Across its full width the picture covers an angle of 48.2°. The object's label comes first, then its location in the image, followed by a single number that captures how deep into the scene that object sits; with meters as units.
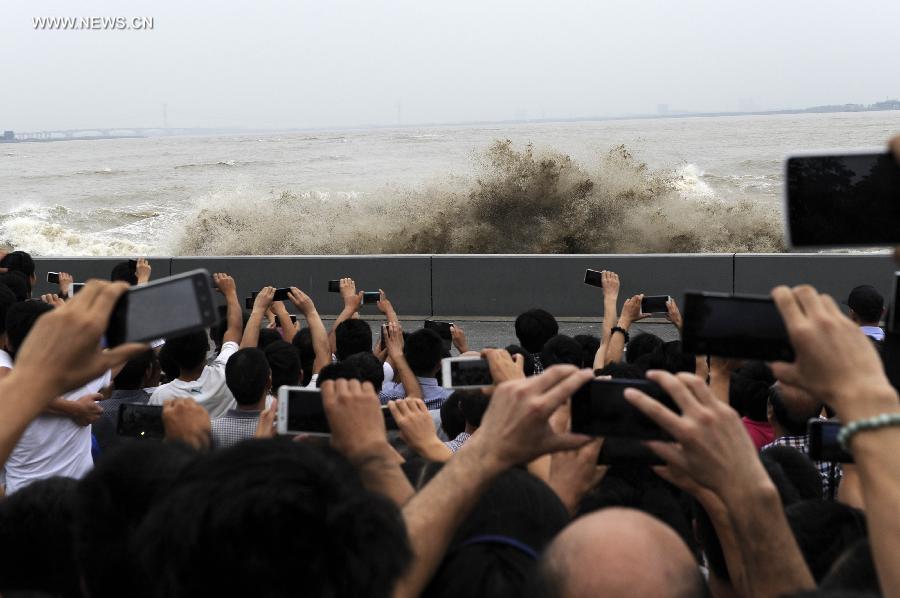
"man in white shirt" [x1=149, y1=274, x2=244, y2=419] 4.50
